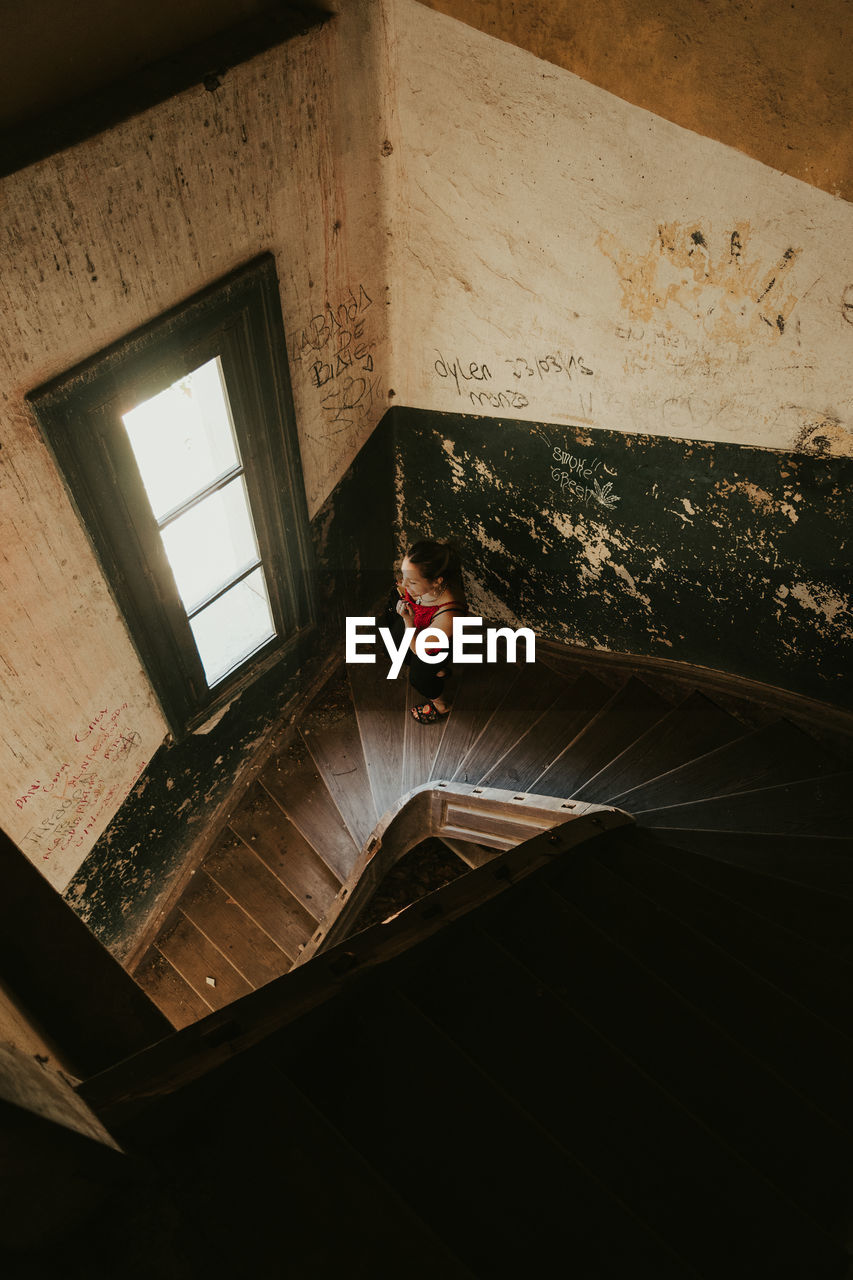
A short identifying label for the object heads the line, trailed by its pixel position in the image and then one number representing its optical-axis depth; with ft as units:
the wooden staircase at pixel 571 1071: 4.13
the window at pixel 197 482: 9.69
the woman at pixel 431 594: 13.88
